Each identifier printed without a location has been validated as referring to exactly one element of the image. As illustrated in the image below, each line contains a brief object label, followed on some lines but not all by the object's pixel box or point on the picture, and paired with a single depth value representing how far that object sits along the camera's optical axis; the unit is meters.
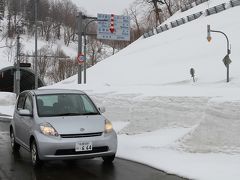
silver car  8.45
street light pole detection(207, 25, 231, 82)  33.75
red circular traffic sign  27.92
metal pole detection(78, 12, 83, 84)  28.10
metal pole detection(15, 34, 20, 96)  37.00
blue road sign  33.56
